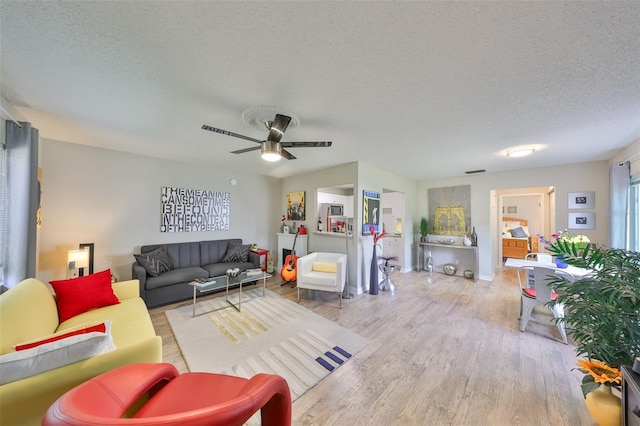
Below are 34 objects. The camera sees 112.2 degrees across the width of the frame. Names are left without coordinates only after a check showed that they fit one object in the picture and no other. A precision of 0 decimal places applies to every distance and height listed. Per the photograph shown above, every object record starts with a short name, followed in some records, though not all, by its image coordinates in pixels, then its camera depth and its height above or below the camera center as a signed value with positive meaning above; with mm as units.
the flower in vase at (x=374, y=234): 4162 -362
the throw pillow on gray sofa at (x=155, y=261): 3303 -787
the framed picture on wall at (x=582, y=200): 3754 +337
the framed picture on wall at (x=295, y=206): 5117 +204
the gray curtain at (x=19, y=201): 1987 +80
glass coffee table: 3010 -1026
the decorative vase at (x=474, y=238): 4883 -478
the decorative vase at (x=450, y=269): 5215 -1267
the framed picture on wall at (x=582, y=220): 3750 -20
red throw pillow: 2053 -846
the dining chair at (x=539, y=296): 2469 -953
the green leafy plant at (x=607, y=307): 1299 -573
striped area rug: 1953 -1405
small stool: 4048 -1299
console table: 5023 -974
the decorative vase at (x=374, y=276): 3921 -1112
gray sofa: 3162 -983
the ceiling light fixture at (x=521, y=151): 3014 +960
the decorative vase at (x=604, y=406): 1326 -1181
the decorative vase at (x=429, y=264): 5348 -1207
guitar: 4176 -1095
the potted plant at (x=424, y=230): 5555 -353
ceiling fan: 2102 +723
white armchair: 3356 -973
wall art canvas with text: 4018 +52
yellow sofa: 973 -848
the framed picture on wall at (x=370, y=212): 4076 +76
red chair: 688 -823
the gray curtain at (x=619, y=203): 2893 +227
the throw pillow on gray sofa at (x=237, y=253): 4330 -811
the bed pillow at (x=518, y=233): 6847 -482
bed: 6680 -691
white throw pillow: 977 -722
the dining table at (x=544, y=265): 2539 -621
